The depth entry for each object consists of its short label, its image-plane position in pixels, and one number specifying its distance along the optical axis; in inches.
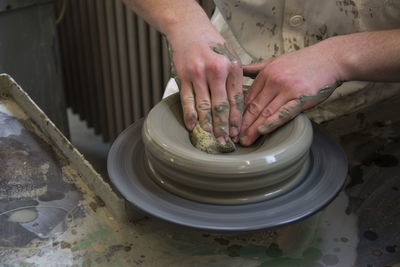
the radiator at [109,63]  83.2
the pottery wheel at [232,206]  33.0
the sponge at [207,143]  37.9
